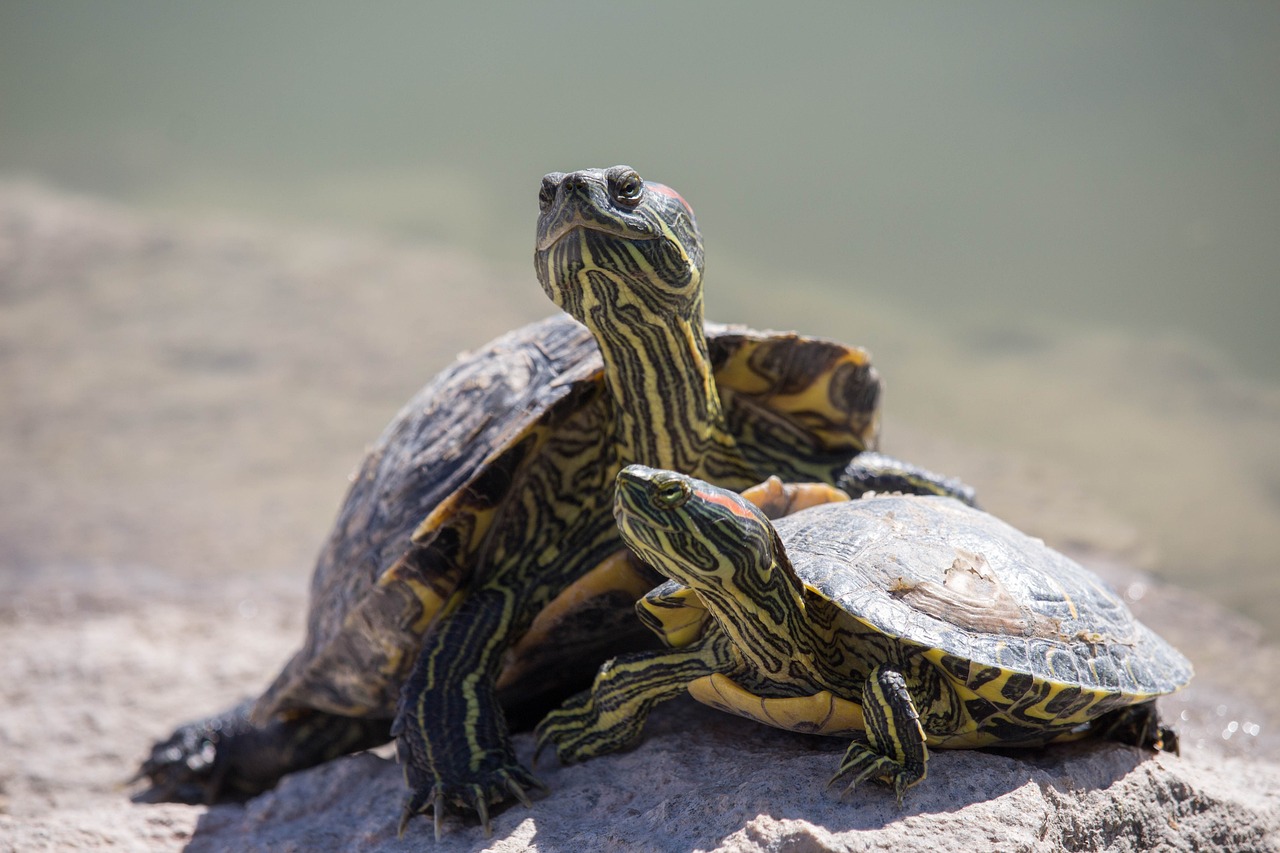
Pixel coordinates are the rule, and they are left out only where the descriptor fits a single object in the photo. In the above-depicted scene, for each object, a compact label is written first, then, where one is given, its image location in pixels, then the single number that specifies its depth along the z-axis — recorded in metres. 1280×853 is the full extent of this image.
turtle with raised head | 5.21
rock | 4.08
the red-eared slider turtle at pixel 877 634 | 4.16
